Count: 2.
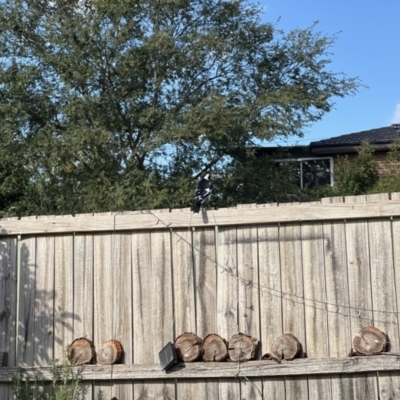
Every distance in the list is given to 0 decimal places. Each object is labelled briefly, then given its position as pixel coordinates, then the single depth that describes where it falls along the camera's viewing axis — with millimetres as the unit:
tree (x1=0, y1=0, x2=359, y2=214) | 13156
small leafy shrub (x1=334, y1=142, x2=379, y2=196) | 16641
